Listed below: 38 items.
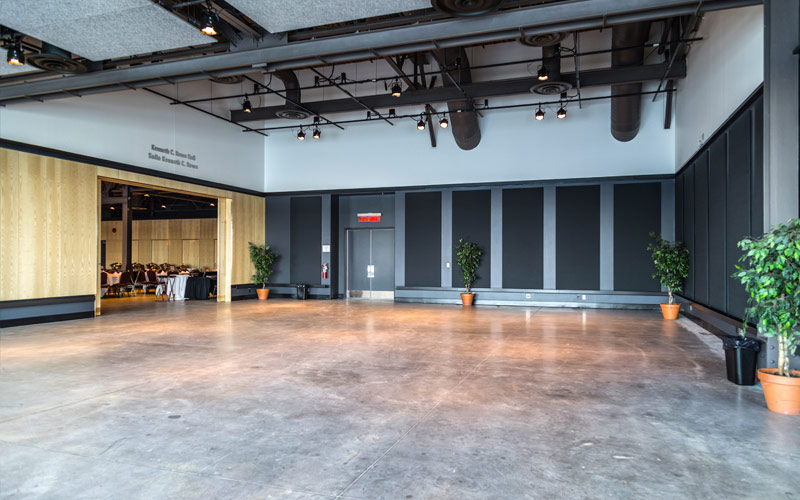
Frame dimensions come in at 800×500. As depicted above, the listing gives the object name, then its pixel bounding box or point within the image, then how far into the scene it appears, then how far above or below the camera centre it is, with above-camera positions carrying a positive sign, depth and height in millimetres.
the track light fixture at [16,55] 6527 +2711
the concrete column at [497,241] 14219 +391
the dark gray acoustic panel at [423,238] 14875 +504
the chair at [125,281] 16719 -896
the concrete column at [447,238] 14688 +501
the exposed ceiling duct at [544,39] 9127 +4110
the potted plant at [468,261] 14031 -190
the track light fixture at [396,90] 10898 +3719
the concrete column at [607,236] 13320 +498
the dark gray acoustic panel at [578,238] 13477 +458
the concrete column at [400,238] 15266 +522
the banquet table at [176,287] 15844 -1044
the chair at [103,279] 17156 -854
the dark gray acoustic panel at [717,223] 7762 +522
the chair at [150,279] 16984 -863
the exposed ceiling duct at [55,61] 7160 +3008
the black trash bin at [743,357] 5112 -1100
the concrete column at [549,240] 13773 +405
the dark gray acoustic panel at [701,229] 9109 +483
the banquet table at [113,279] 16859 -827
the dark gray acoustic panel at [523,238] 13914 +474
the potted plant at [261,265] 15992 -335
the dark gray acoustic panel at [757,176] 5953 +980
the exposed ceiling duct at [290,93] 12789 +4331
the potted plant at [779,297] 4078 -373
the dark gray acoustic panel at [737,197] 6538 +797
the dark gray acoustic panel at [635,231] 12984 +620
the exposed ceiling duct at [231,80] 12366 +4542
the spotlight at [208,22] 5844 +2811
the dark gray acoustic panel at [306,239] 16234 +529
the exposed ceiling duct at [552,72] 10555 +3982
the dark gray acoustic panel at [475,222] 14352 +969
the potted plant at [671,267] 10812 -297
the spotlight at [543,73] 9852 +3669
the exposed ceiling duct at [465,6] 5793 +3012
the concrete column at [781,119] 5105 +1431
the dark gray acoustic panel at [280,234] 16547 +716
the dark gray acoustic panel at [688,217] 10500 +817
